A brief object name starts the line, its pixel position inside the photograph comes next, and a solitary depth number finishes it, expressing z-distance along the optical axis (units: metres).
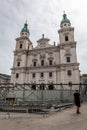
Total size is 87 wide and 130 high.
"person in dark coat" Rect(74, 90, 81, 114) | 8.91
